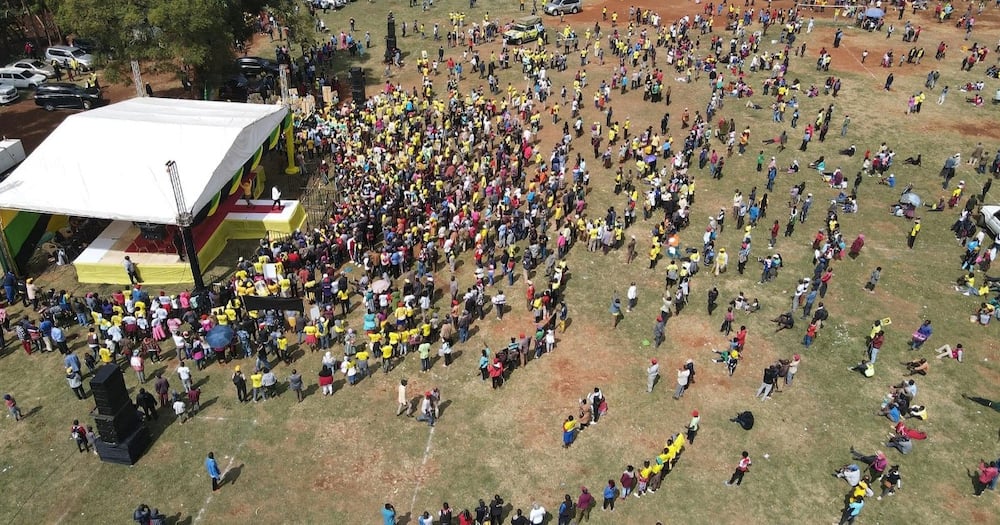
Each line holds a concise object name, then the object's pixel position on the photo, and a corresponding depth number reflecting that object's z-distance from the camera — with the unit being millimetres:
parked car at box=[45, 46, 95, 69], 50625
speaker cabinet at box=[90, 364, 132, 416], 19734
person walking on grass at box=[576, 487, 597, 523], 18234
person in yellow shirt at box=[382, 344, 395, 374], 23188
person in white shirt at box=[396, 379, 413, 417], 21558
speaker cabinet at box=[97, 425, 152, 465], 20312
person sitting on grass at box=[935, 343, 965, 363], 23844
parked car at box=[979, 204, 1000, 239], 30458
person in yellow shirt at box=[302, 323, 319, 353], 24047
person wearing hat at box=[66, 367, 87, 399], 22719
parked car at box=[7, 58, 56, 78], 49156
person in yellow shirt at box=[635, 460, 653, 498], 18969
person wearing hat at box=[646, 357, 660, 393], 22136
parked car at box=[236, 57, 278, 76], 49594
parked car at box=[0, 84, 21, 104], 45938
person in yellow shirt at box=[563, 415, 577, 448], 20328
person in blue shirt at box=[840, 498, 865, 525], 17953
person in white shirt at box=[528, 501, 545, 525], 17872
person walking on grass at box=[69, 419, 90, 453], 20641
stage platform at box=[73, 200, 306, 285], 28891
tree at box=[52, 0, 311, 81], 38500
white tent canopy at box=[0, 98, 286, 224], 27672
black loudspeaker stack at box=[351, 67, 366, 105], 44656
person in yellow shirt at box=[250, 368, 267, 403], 22125
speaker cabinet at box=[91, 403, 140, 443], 20000
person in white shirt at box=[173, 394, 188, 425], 21719
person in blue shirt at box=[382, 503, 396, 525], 17703
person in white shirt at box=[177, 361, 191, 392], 22141
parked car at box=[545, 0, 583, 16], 58406
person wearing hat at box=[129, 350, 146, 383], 22969
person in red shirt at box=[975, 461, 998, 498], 18781
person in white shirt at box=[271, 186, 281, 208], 32044
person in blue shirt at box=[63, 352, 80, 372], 22750
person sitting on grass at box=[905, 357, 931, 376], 23141
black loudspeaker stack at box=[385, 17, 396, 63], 51875
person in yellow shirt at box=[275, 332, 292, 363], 23547
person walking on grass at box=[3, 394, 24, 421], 21875
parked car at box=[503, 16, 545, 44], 52506
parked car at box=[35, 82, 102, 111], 44750
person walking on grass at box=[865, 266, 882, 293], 27109
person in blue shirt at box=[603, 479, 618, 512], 18438
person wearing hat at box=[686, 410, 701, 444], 20223
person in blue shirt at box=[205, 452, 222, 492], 19172
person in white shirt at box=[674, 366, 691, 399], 21844
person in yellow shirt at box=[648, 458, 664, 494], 19016
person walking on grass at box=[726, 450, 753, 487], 19000
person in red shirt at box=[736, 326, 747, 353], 23592
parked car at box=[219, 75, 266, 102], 46219
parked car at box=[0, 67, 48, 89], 47094
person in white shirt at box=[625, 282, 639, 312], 26078
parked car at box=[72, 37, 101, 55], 51741
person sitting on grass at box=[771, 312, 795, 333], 25156
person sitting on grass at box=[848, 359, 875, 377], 23078
